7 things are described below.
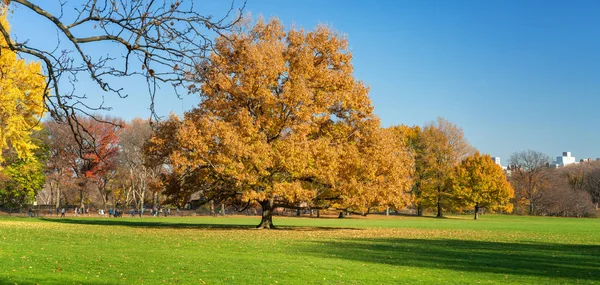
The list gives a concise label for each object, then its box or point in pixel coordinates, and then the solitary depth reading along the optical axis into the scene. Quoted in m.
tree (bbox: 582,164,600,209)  116.12
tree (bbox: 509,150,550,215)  104.31
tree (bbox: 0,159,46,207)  59.72
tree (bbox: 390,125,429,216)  82.82
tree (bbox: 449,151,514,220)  79.06
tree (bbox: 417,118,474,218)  81.81
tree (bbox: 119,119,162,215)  71.81
